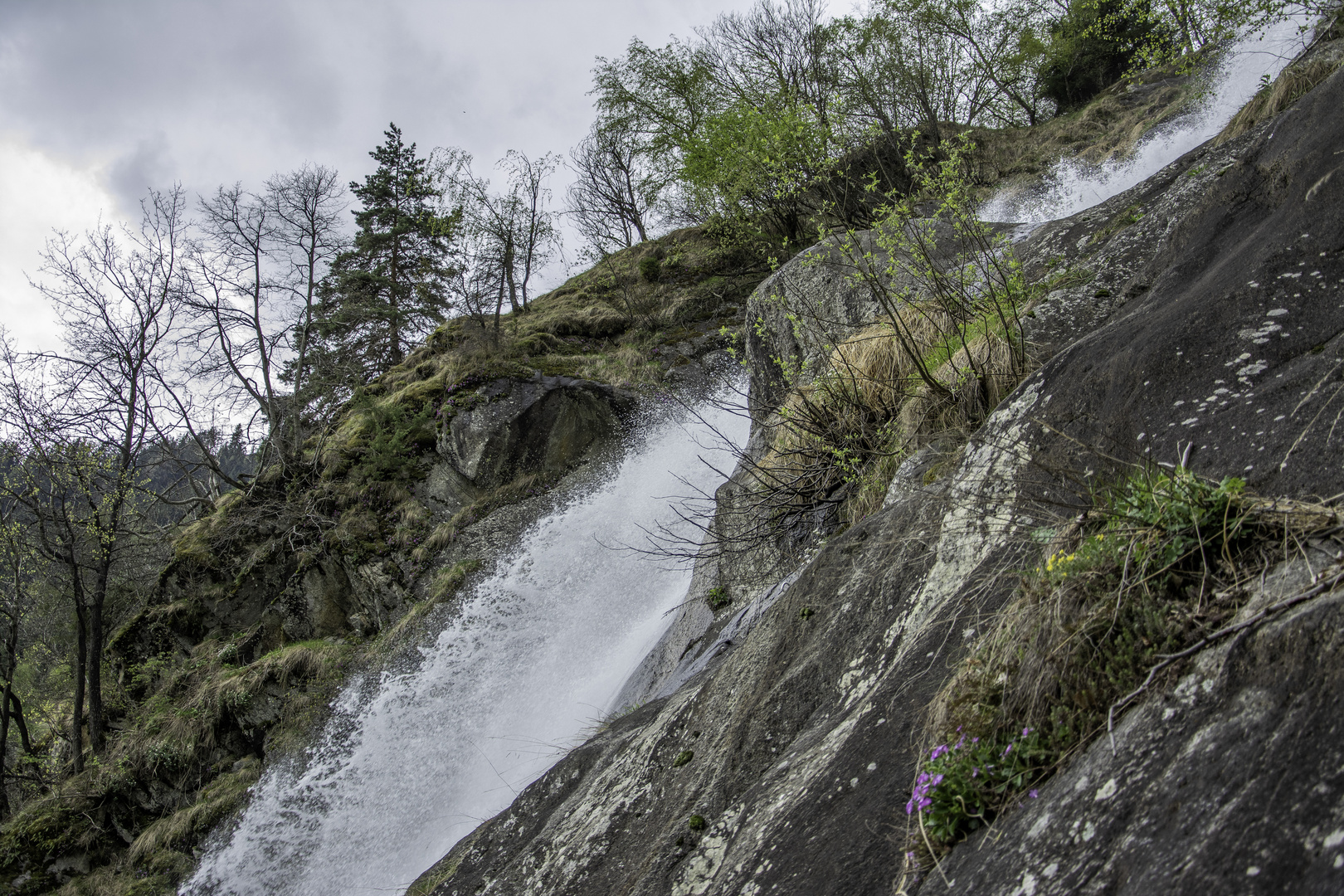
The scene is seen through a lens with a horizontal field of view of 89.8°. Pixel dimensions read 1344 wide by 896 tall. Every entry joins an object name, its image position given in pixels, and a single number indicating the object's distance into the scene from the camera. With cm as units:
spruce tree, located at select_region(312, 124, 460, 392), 1934
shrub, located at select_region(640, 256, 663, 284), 2280
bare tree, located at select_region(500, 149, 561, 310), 1991
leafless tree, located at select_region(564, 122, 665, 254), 2348
